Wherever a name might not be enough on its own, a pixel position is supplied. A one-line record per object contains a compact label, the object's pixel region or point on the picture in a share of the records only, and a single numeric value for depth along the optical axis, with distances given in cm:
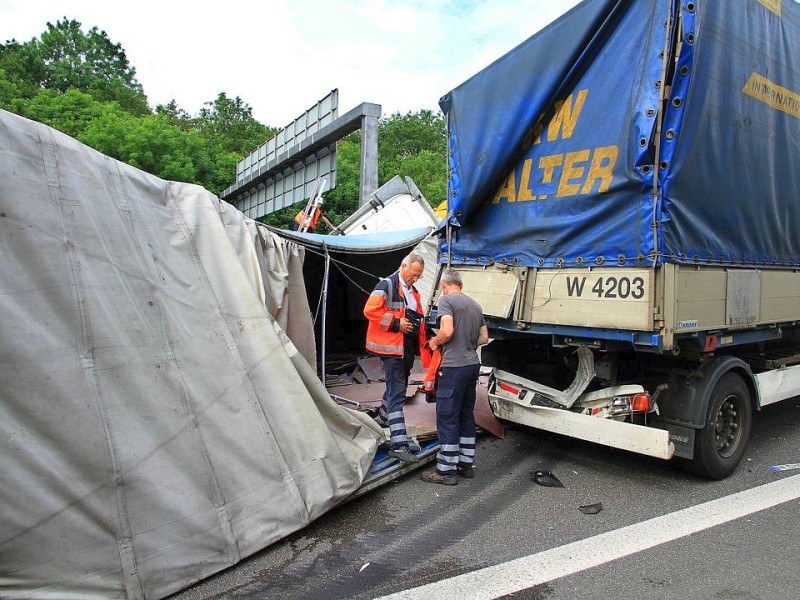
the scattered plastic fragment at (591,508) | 429
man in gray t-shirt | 485
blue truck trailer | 435
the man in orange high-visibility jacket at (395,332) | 516
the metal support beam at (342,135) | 1408
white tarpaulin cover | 282
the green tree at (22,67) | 3488
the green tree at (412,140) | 4075
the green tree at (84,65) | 3956
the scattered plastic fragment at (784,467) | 513
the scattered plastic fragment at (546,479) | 487
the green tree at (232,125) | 4247
